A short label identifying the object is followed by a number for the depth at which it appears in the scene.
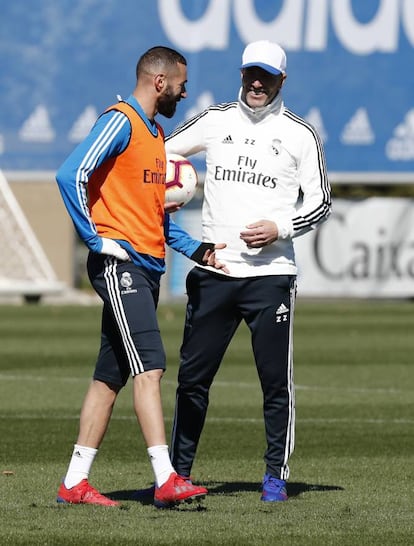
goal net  62.59
